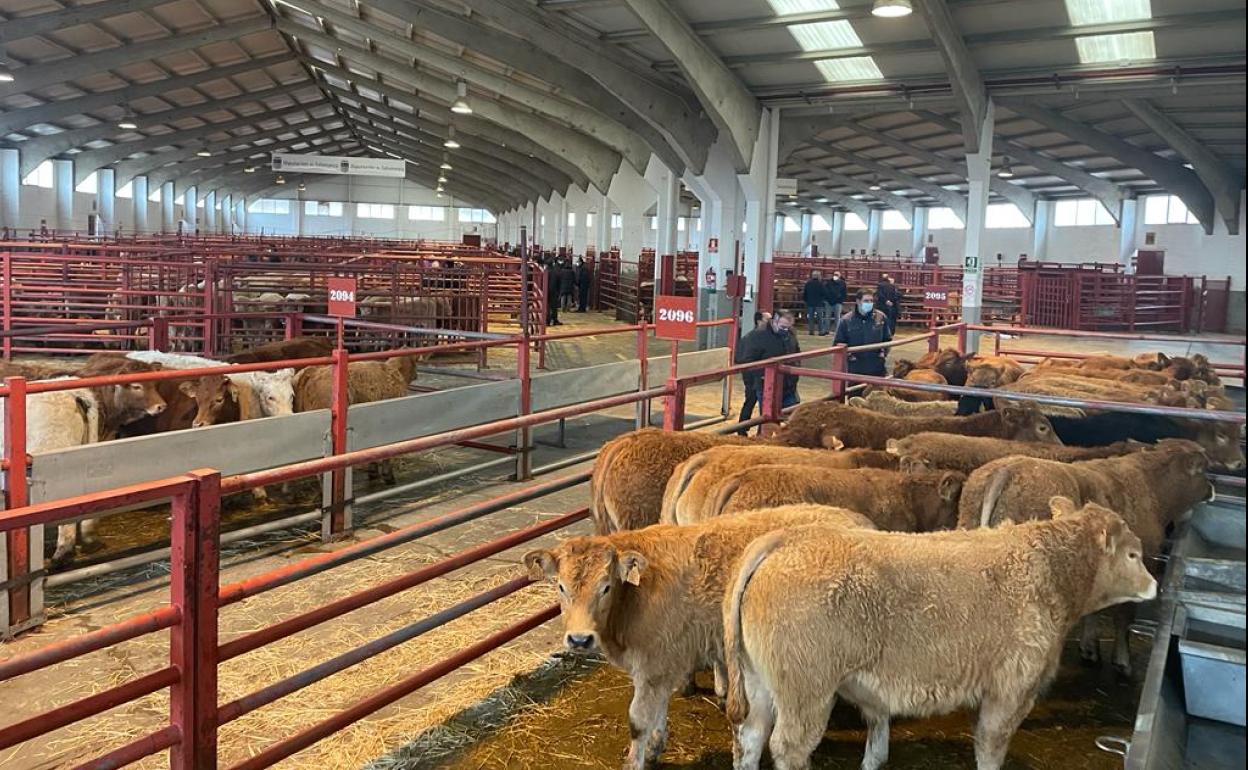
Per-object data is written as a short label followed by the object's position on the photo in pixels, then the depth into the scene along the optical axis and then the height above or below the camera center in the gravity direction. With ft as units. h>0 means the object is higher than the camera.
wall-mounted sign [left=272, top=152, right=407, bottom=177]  93.81 +11.67
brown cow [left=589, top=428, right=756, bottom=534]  16.52 -3.24
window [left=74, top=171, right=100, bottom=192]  121.19 +11.28
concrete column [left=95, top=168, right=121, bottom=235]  125.29 +10.13
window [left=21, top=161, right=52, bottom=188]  110.32 +10.95
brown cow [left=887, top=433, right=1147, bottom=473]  17.97 -2.85
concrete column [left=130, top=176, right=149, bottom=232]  137.69 +10.42
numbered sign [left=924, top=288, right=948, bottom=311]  50.70 +0.02
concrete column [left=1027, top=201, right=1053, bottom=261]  119.65 +9.44
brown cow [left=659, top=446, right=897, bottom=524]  15.46 -2.91
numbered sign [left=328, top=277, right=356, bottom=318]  31.22 -0.53
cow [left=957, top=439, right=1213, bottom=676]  14.90 -3.03
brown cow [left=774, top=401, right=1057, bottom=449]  21.01 -2.81
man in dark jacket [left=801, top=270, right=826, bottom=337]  74.02 +0.03
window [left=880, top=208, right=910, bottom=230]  145.69 +11.75
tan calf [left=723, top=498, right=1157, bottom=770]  10.59 -3.72
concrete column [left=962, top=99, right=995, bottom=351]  52.54 +4.47
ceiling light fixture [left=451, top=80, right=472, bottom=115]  75.00 +14.63
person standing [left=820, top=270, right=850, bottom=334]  75.10 +0.23
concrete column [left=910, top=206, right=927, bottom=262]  137.90 +9.78
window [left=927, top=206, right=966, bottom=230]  135.95 +11.52
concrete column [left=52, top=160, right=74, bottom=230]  114.21 +9.62
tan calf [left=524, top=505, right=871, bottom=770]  11.81 -3.89
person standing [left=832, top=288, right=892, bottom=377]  33.32 -1.23
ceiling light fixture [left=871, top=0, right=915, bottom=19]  38.42 +11.65
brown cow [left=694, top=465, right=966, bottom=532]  14.82 -3.09
